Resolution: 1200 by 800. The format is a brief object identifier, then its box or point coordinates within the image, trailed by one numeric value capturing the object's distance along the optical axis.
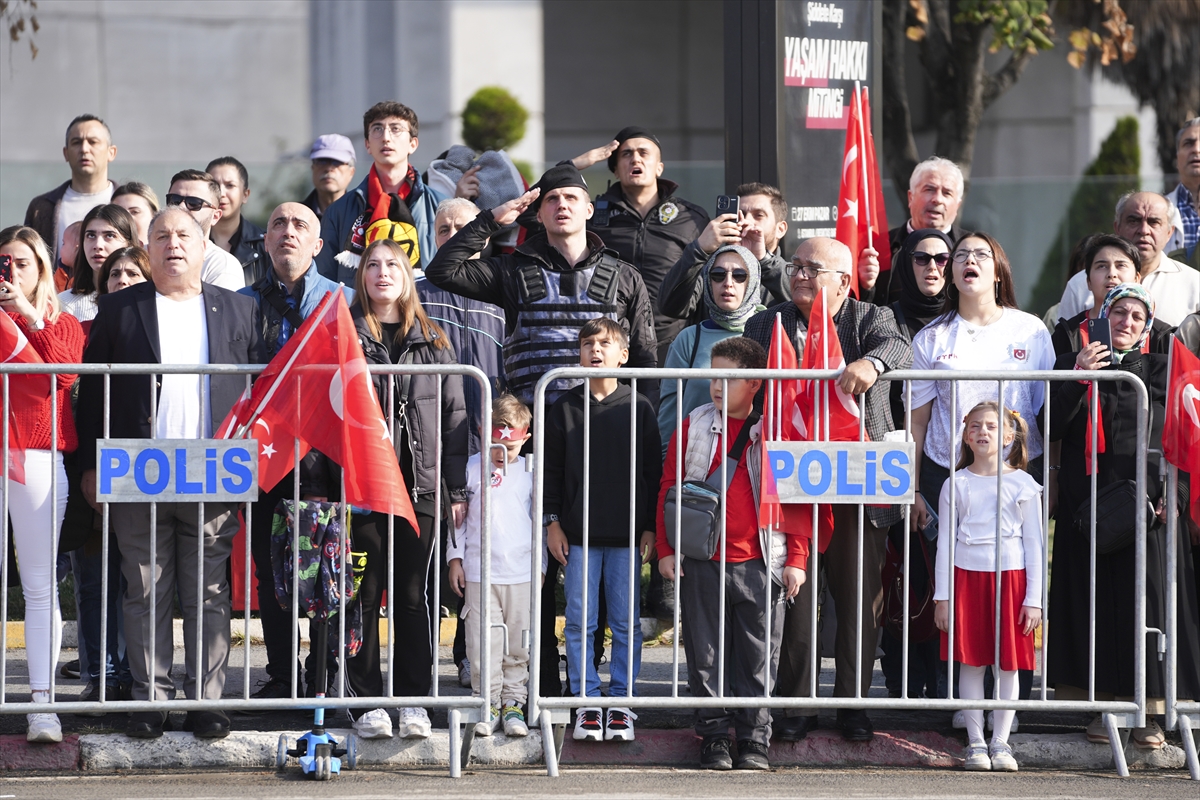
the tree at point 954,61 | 33.34
